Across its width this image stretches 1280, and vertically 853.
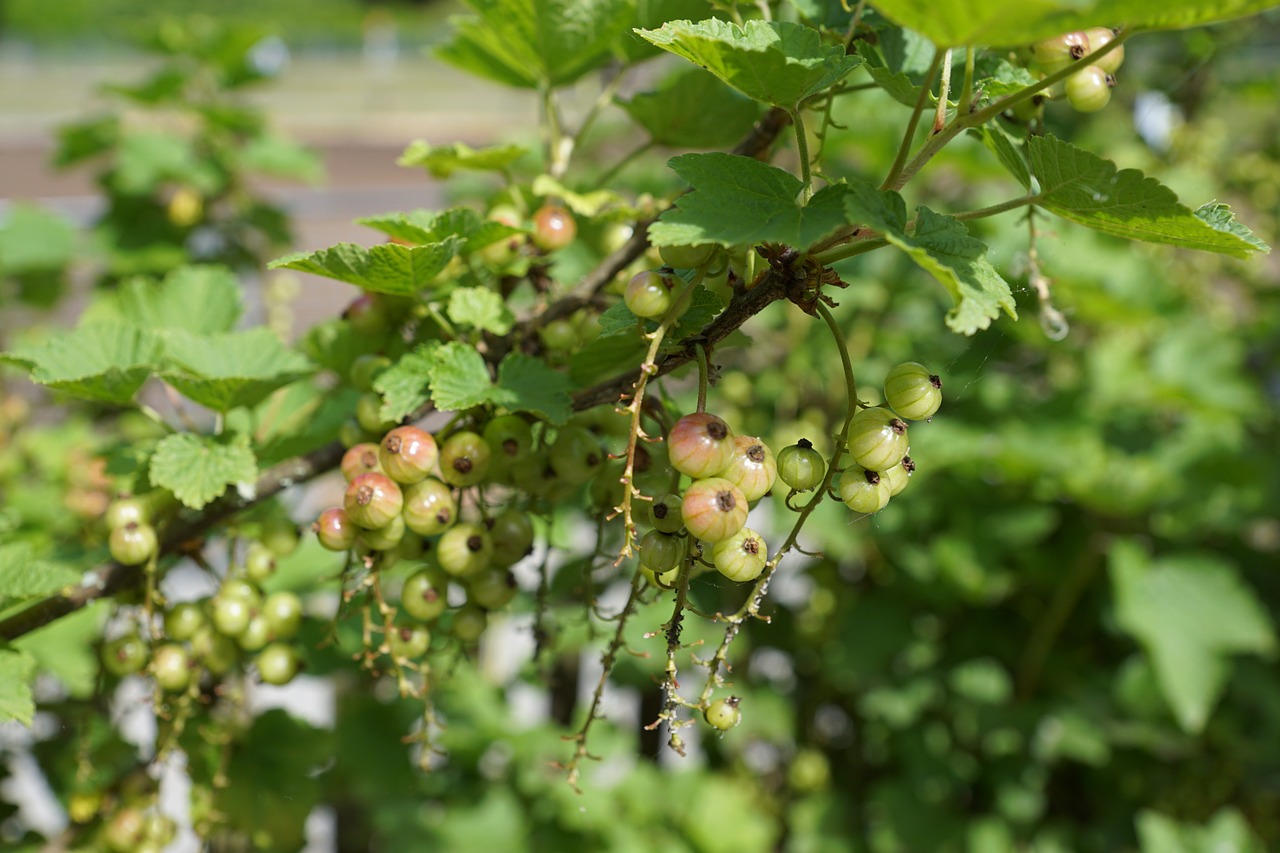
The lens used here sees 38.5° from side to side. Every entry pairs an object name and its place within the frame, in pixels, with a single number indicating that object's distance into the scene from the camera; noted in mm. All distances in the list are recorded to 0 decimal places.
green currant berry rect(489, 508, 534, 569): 336
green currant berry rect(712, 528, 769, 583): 290
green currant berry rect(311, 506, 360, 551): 323
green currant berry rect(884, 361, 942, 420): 290
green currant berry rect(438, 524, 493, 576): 333
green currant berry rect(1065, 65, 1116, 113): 315
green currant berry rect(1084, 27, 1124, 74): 314
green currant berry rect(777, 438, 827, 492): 291
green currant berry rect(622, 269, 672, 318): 294
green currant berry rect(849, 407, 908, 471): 287
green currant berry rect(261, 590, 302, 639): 373
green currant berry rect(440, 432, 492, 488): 319
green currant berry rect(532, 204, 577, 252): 357
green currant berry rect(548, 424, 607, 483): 327
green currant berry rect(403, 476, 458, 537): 322
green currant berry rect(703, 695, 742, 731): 296
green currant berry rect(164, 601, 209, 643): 363
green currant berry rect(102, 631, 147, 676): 367
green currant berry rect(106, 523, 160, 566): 342
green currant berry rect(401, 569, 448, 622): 339
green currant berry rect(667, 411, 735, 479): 283
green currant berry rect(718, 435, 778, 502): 287
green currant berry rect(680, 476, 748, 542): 282
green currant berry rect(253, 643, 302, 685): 370
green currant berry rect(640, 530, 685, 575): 293
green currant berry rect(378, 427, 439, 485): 316
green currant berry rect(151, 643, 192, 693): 355
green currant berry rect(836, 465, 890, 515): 290
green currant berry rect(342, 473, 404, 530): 315
